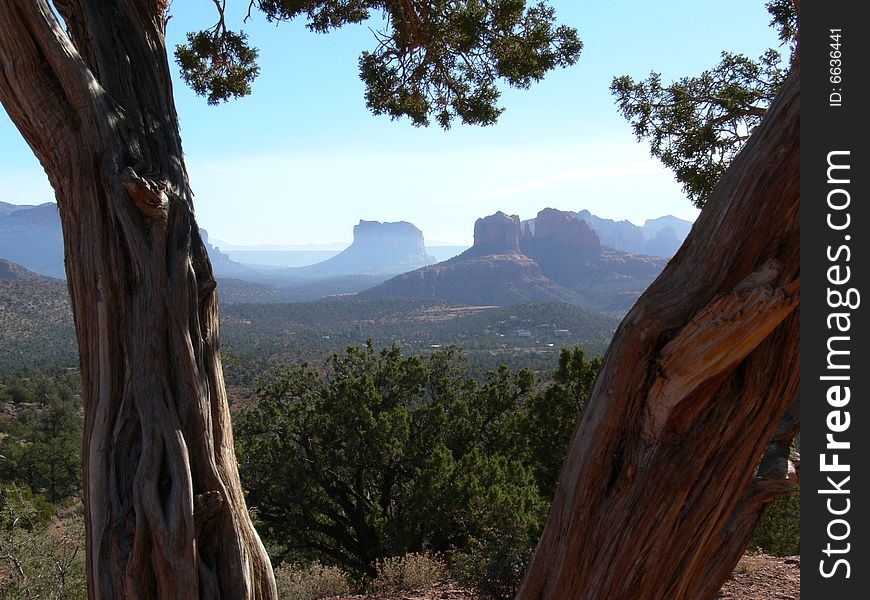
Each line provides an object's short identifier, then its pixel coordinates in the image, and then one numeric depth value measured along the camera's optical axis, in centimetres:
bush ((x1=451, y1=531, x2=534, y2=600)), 547
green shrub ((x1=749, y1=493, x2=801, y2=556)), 958
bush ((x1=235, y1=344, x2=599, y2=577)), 830
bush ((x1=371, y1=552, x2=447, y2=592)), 593
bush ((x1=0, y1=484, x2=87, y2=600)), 566
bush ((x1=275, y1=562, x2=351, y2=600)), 582
